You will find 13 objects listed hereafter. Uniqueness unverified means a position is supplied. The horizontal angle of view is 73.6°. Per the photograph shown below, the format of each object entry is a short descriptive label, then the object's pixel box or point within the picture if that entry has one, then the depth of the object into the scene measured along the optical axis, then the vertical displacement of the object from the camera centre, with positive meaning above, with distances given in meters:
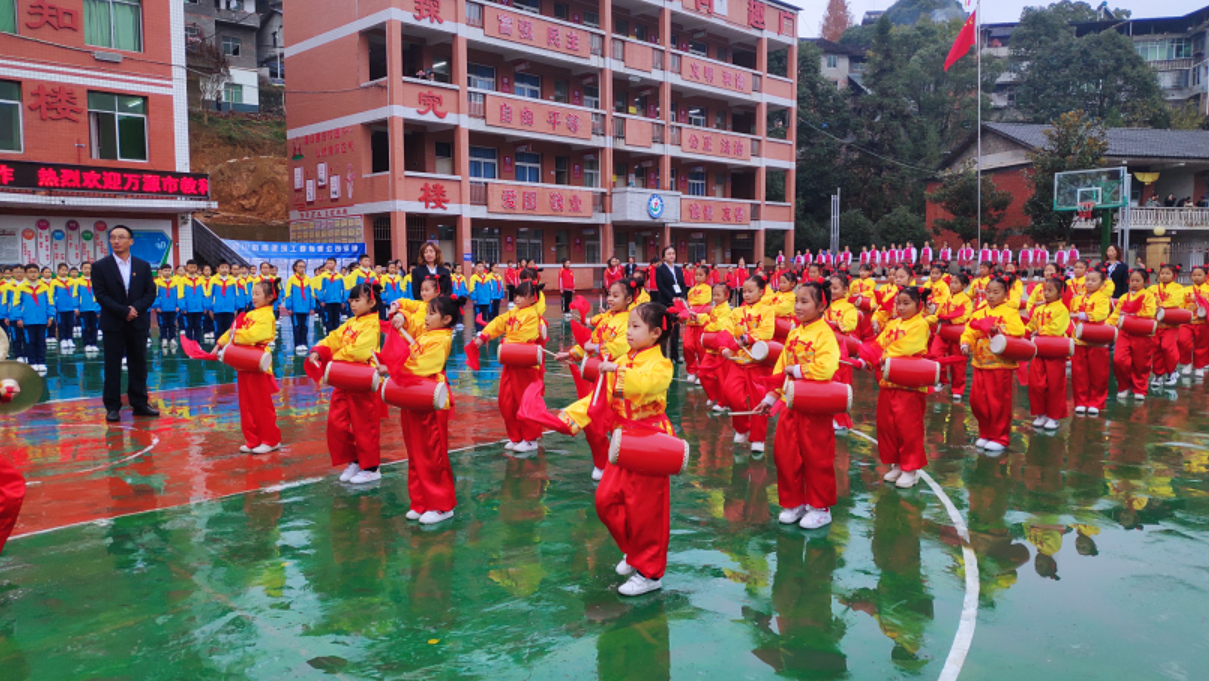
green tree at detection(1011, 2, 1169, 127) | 44.41 +11.05
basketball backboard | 23.33 +2.69
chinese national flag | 26.89 +7.90
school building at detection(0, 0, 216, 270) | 18.67 +3.66
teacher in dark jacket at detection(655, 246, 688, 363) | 11.98 -0.06
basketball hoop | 24.48 +2.15
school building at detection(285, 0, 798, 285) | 25.28 +5.32
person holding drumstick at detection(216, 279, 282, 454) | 7.37 -0.95
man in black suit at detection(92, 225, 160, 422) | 8.51 -0.28
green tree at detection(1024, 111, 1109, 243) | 29.06 +4.16
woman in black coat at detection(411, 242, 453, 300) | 9.09 +0.13
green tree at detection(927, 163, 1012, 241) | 33.53 +3.08
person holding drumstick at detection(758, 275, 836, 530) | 5.56 -1.08
